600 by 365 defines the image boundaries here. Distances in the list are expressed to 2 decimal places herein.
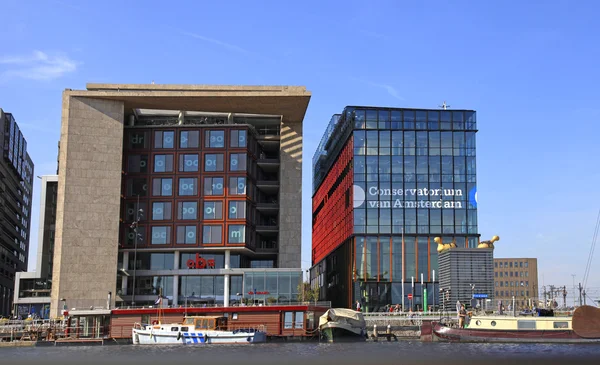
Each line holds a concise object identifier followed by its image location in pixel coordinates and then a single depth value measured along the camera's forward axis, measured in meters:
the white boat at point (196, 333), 85.94
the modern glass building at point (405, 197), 131.62
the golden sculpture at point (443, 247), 102.31
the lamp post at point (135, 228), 113.21
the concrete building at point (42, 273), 122.84
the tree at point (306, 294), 112.25
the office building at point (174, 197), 112.44
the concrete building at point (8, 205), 177.50
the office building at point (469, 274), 96.06
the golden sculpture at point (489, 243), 105.08
